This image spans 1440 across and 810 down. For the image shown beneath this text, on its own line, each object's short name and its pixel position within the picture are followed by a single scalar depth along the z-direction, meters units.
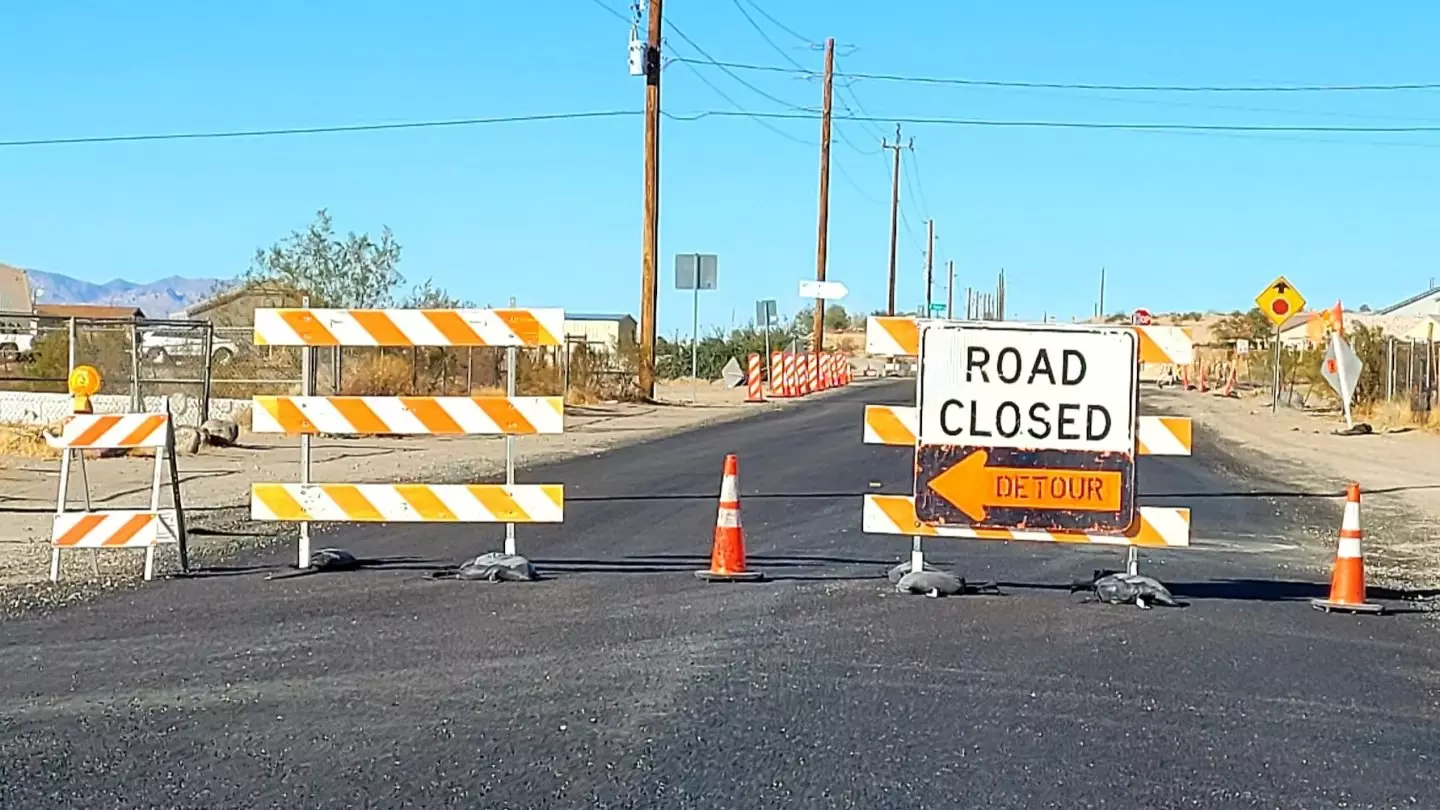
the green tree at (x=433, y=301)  39.69
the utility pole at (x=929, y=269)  107.62
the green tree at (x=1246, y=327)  96.23
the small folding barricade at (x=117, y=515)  10.74
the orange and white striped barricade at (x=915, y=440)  10.37
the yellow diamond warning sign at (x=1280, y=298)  34.28
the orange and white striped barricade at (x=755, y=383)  49.09
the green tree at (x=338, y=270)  39.97
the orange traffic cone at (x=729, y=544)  10.96
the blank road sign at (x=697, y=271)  42.09
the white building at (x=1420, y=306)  89.12
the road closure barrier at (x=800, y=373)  52.47
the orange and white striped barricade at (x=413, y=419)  11.04
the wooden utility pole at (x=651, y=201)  41.09
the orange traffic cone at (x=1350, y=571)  10.24
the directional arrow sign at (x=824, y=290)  52.72
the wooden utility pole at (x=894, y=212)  83.81
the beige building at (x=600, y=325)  96.69
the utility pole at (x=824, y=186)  60.56
